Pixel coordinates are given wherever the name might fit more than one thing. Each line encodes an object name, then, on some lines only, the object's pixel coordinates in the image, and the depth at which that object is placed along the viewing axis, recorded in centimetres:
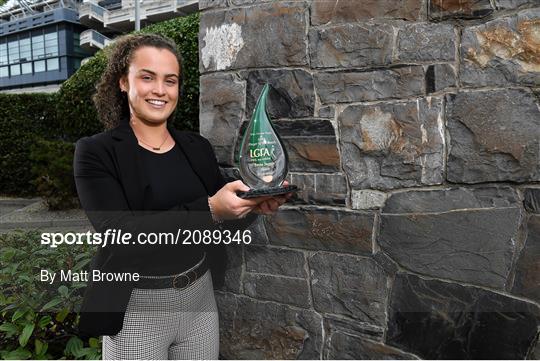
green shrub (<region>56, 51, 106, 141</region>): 710
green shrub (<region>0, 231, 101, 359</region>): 210
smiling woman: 133
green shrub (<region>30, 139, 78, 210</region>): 693
